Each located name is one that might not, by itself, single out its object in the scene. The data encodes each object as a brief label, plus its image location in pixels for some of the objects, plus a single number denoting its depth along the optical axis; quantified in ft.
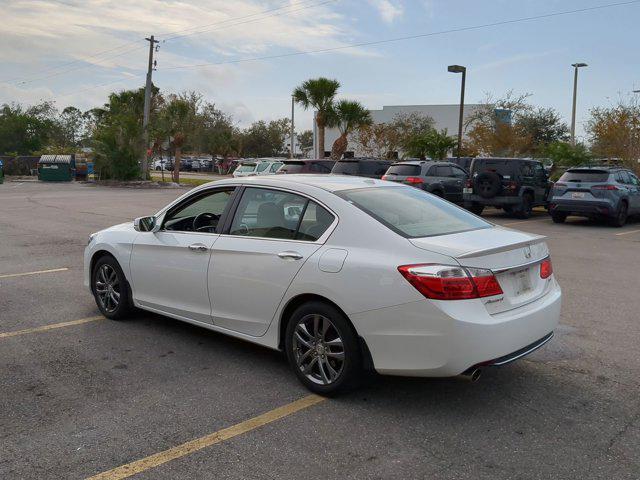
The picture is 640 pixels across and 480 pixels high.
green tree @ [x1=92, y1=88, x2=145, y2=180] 111.86
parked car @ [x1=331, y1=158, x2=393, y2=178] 64.18
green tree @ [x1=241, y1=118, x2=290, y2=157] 241.29
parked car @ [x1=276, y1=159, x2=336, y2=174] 68.03
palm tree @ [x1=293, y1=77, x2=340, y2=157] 128.47
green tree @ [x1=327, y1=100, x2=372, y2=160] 129.90
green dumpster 124.26
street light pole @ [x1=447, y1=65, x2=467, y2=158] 76.84
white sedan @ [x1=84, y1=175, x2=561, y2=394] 12.39
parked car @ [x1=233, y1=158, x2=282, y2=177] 103.36
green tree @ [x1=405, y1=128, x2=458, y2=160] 98.43
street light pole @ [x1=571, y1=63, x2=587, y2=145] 103.52
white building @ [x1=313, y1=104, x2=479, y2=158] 165.80
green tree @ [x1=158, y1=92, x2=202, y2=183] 124.88
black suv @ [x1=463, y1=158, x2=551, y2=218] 58.44
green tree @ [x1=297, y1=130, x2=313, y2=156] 312.71
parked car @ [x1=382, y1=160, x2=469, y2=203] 56.95
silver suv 53.26
